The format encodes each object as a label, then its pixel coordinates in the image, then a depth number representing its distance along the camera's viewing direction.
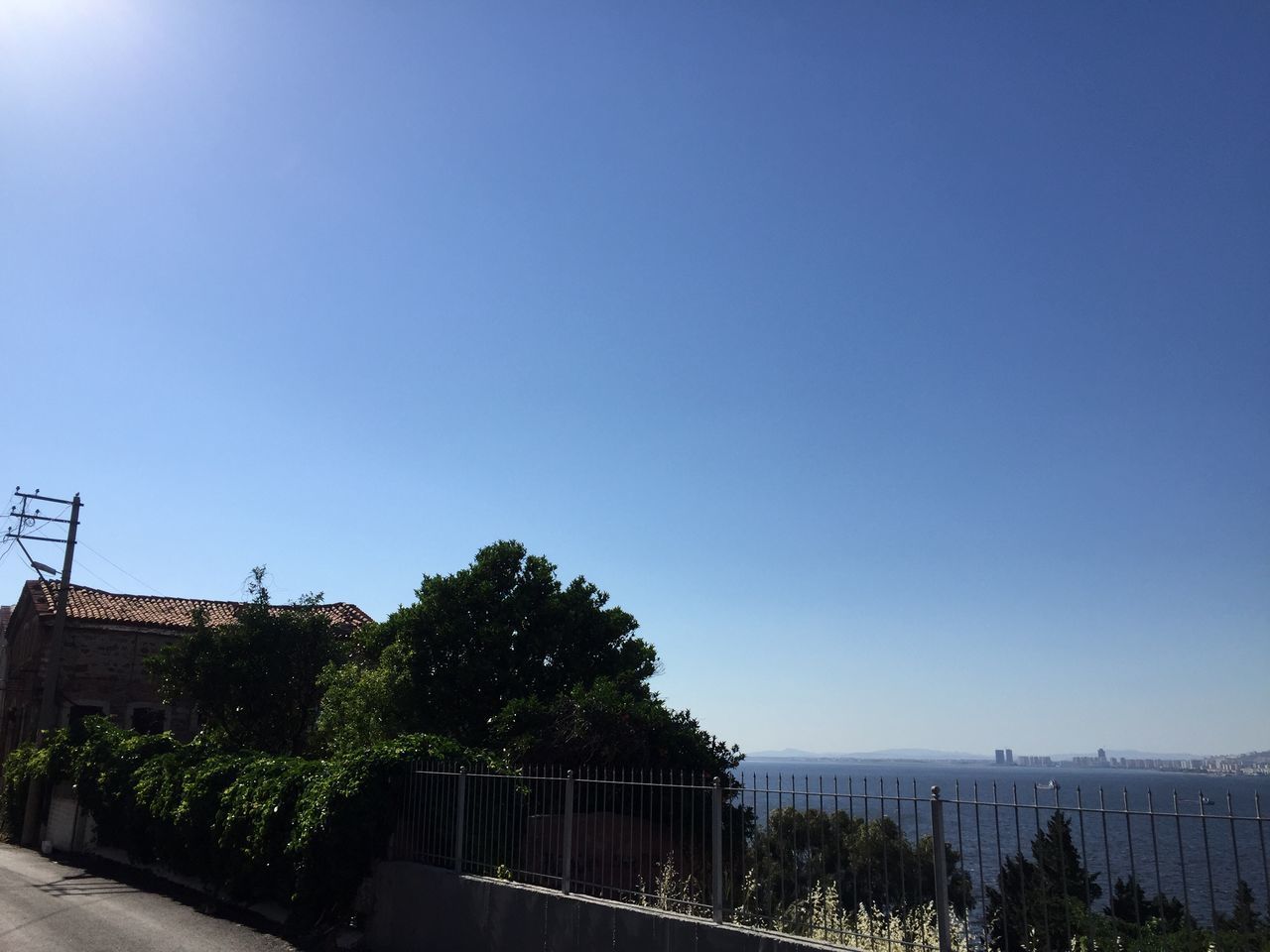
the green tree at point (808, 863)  6.59
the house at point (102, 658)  34.78
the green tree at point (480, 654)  23.61
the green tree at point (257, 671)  26.88
